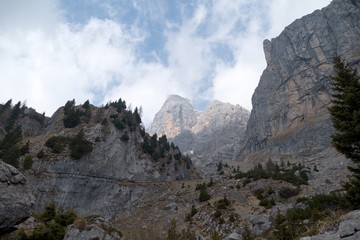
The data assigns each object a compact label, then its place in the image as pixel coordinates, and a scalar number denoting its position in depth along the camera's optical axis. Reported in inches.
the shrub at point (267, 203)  1608.6
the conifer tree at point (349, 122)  767.7
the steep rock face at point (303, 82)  5290.4
